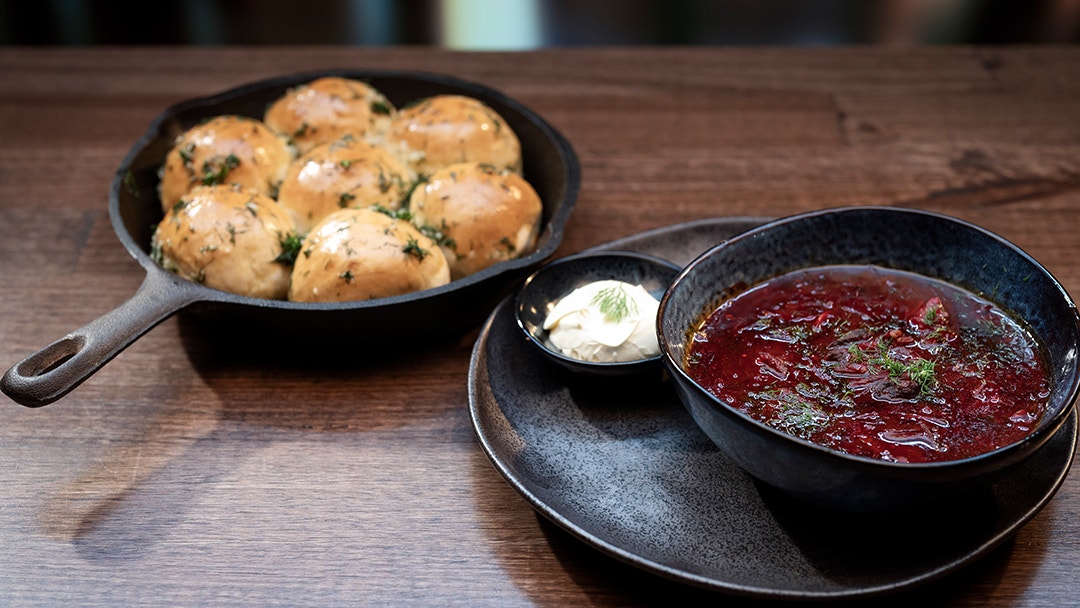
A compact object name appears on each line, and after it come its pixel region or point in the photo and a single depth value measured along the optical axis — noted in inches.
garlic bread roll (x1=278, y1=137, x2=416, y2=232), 30.6
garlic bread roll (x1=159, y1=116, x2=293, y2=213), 31.2
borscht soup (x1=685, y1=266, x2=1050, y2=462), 24.5
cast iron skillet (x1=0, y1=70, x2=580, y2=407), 26.6
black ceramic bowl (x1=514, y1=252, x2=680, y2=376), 28.7
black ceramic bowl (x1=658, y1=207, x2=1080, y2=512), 23.6
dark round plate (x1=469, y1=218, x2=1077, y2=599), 24.4
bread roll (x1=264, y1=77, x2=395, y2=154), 32.6
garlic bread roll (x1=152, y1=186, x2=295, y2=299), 29.0
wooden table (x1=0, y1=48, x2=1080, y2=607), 25.6
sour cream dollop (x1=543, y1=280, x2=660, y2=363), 27.4
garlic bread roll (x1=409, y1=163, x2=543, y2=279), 29.9
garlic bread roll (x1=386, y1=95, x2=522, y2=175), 32.0
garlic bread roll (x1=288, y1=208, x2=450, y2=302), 28.5
